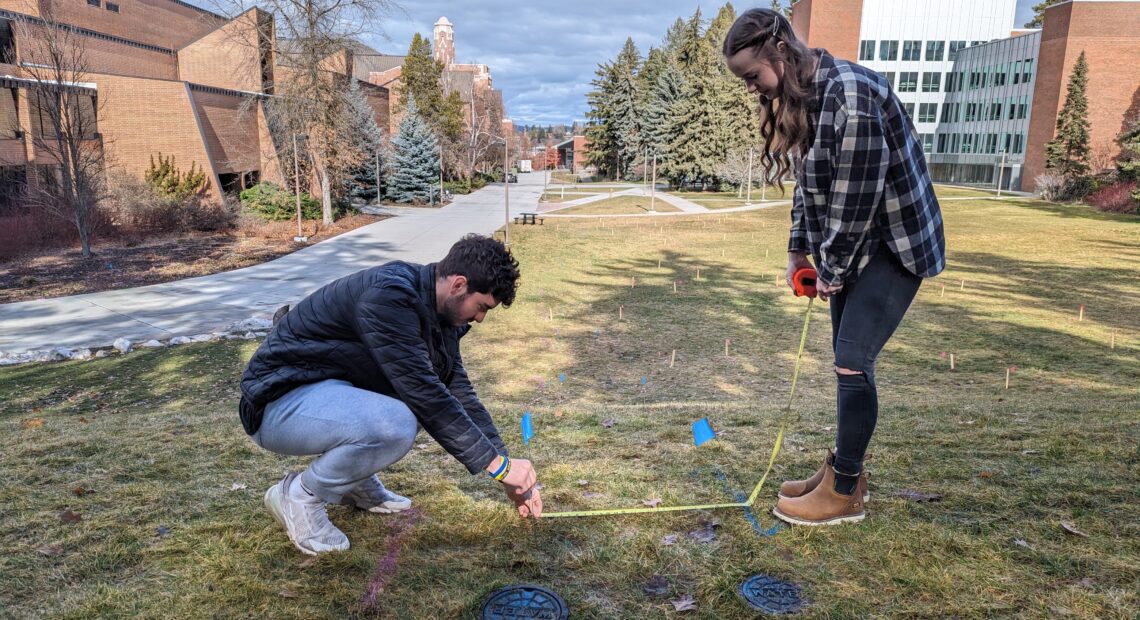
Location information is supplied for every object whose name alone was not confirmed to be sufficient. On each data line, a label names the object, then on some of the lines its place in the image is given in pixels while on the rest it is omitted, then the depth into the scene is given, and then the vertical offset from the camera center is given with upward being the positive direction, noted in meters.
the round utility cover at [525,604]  2.45 -1.46
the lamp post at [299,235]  25.25 -2.32
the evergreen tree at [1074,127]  44.84 +3.86
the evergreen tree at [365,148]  36.47 +1.26
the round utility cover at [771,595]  2.44 -1.42
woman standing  2.47 +0.00
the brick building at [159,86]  23.16 +2.92
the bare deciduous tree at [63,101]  18.38 +1.61
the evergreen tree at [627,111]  68.88 +6.33
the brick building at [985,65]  46.38 +9.10
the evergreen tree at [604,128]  70.88 +4.87
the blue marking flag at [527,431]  4.27 -1.53
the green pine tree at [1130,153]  33.81 +2.02
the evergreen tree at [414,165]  43.25 +0.47
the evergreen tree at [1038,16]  66.55 +16.13
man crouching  2.48 -0.74
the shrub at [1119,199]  34.22 -0.41
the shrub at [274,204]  29.31 -1.44
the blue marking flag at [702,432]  3.73 -1.29
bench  33.01 -1.99
